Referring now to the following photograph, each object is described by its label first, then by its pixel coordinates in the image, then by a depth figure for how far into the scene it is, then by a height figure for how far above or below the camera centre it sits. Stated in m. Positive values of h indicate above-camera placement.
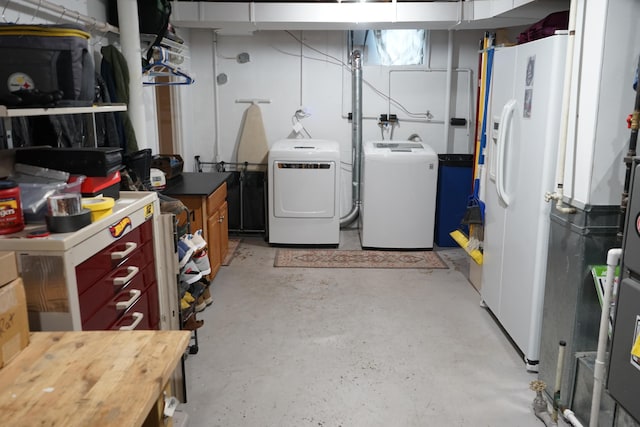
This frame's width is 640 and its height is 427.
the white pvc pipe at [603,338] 1.91 -0.84
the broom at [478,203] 3.74 -0.65
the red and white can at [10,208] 1.70 -0.32
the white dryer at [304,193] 4.85 -0.76
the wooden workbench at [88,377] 1.16 -0.66
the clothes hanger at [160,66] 3.67 +0.32
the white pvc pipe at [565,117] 2.30 -0.02
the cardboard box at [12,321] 1.39 -0.57
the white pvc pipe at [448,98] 5.34 +0.14
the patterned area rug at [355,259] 4.65 -1.34
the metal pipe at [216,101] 5.43 +0.10
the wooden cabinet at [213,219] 3.79 -0.82
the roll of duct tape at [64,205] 1.74 -0.31
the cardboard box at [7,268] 1.45 -0.44
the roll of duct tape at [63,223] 1.71 -0.37
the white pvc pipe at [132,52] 3.29 +0.36
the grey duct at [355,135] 5.41 -0.25
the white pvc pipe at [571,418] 2.24 -1.31
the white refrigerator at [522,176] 2.59 -0.35
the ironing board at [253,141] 5.52 -0.31
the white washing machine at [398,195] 4.82 -0.77
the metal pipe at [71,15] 2.55 +0.51
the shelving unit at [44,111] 1.74 +0.00
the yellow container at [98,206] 1.90 -0.35
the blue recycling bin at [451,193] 5.05 -0.78
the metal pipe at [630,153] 1.90 -0.15
